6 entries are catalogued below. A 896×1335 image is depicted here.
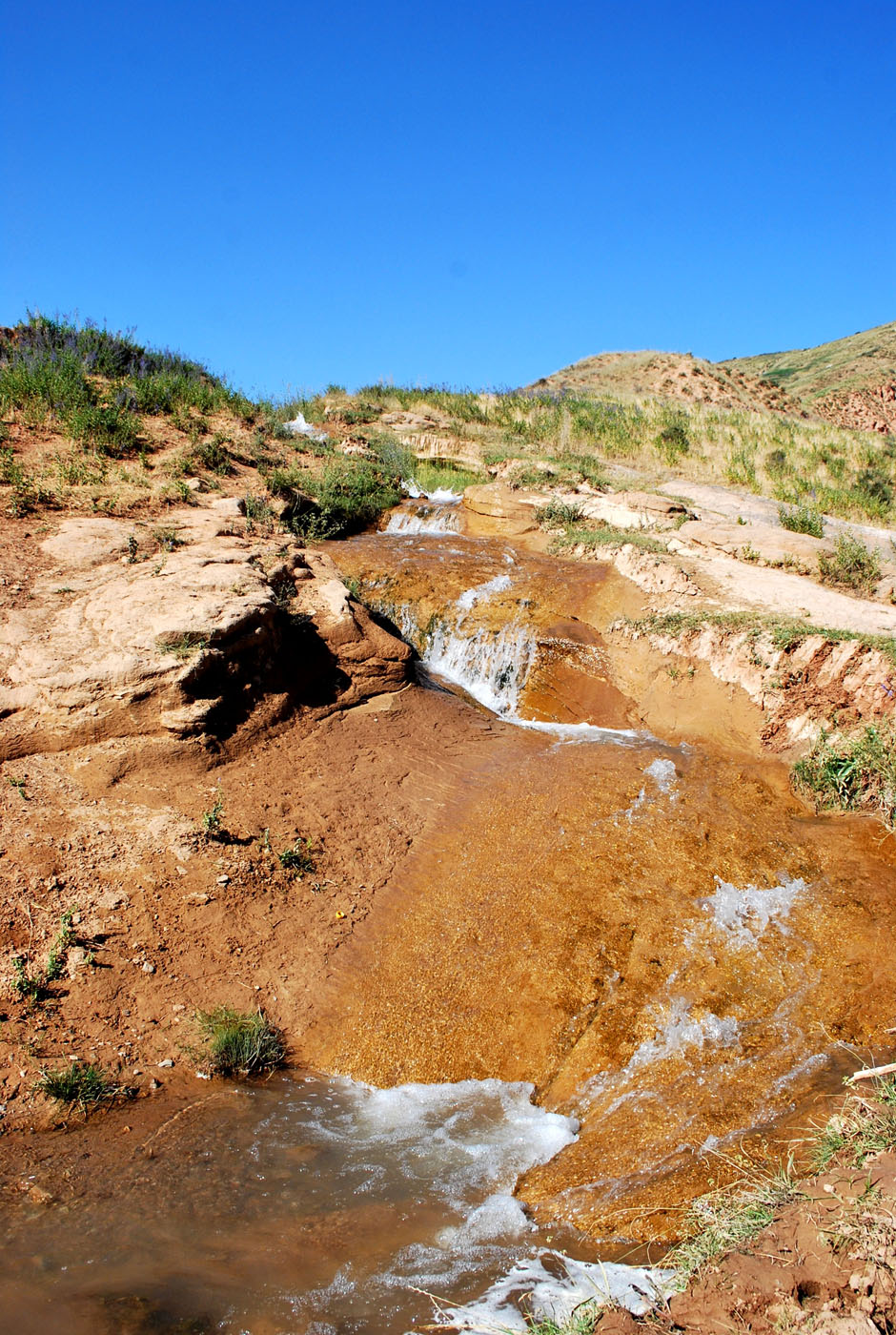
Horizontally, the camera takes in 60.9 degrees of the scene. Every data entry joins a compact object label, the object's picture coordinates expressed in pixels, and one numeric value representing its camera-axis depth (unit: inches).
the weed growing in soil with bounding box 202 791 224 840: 196.0
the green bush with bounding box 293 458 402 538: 440.5
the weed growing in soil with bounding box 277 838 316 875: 198.4
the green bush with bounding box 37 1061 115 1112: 131.1
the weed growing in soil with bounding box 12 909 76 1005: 146.9
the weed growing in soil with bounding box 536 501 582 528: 456.8
